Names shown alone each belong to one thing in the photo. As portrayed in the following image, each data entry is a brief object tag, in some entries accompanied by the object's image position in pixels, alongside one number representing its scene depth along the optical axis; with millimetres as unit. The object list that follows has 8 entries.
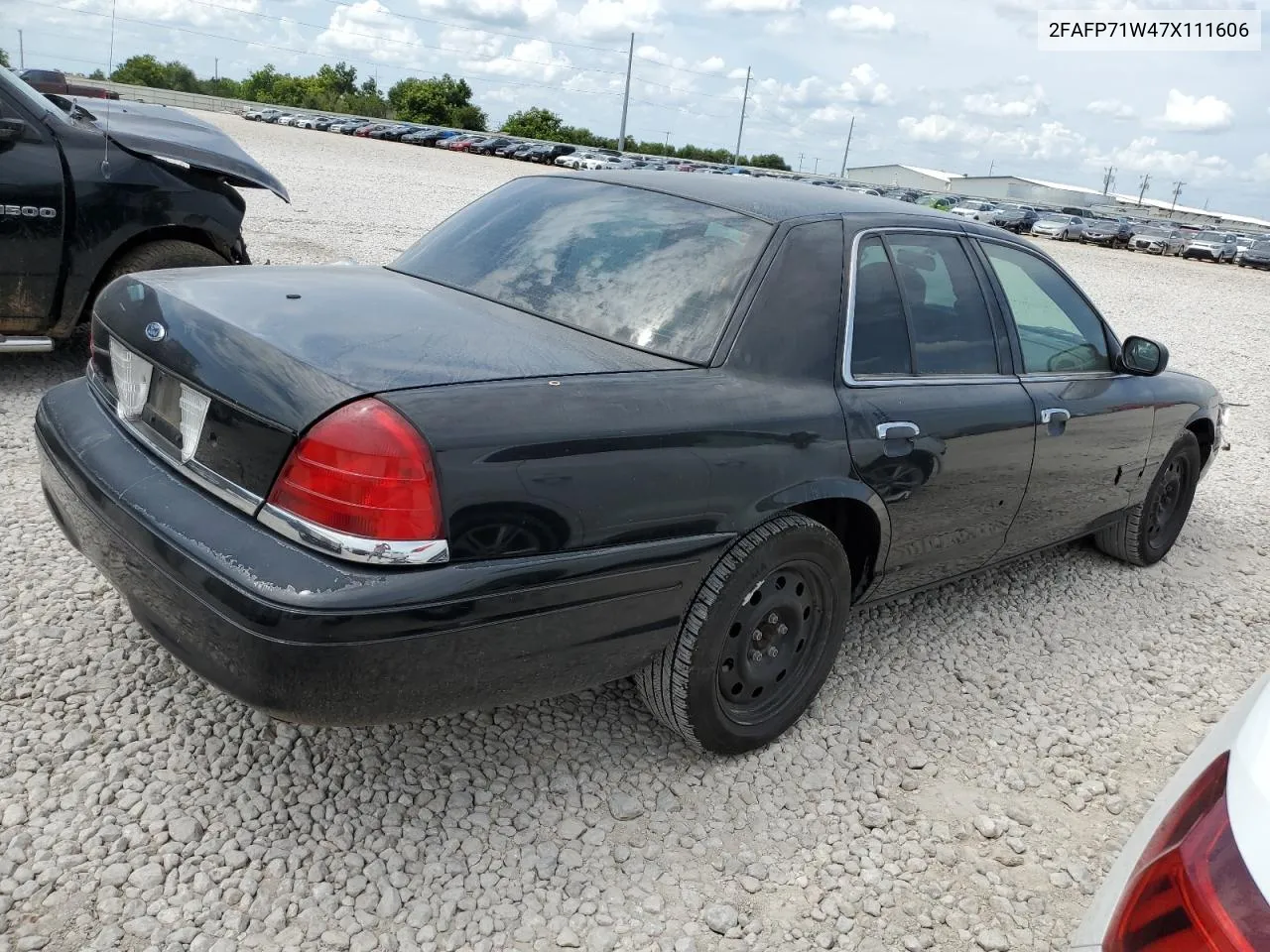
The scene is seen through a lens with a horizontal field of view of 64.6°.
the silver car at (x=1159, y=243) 36969
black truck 4871
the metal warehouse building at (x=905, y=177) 99750
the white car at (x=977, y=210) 38950
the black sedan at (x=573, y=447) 2070
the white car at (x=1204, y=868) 1212
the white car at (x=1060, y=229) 37438
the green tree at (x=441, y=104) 77000
